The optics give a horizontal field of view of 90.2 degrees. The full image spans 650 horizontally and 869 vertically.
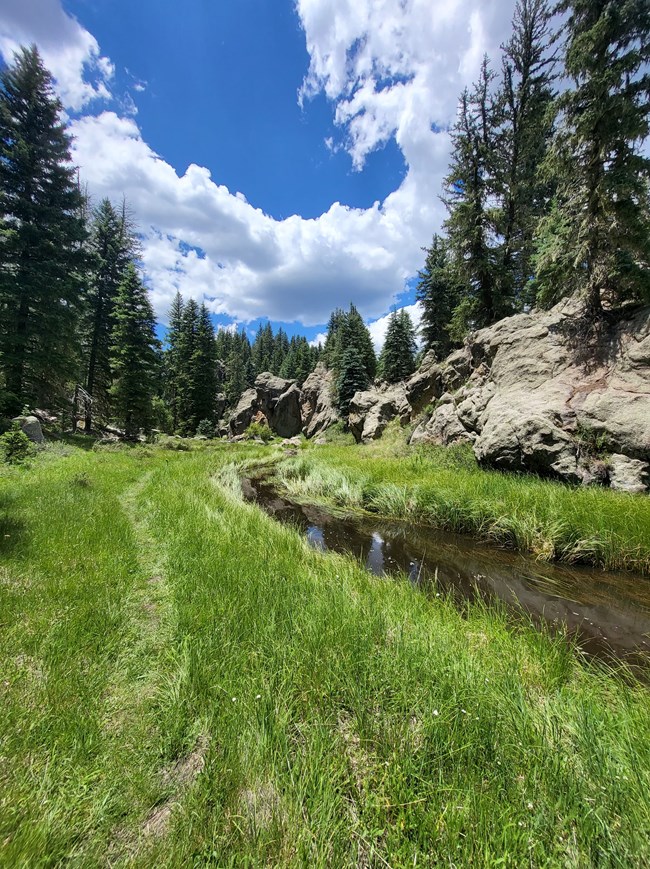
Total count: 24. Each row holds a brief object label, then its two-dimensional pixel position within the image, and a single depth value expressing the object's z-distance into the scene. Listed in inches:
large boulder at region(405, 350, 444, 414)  903.1
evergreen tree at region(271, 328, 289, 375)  3139.8
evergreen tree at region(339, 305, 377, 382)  1584.6
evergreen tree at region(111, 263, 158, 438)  967.6
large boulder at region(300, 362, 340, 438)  1728.3
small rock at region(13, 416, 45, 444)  598.9
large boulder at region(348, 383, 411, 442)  1075.9
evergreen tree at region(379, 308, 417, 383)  1385.3
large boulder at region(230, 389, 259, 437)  2052.2
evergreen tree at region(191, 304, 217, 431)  1609.3
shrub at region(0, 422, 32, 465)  450.5
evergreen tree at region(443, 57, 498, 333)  742.5
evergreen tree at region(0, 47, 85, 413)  687.7
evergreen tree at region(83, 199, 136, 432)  1037.8
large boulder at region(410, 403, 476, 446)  599.8
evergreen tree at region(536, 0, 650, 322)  421.7
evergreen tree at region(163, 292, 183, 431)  1717.9
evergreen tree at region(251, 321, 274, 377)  2972.9
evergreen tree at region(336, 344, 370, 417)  1466.5
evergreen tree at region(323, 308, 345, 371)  1985.7
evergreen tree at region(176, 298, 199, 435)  1609.3
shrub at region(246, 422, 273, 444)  1643.7
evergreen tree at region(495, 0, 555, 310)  746.2
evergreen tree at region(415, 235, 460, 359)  1161.4
